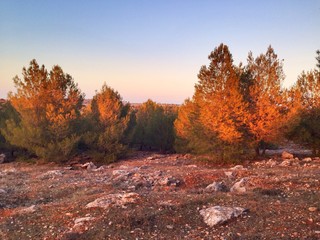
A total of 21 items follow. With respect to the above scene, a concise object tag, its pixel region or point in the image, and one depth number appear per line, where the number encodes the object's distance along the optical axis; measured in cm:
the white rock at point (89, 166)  2397
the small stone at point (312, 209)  806
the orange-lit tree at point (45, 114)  2633
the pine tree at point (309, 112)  2312
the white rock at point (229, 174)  1502
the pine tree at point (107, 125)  2830
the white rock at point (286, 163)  1859
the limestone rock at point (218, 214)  778
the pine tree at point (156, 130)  3703
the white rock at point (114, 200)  942
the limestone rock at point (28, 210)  958
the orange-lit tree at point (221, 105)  2030
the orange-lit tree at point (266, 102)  2023
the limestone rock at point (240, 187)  1122
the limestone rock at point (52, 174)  1784
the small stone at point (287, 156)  2335
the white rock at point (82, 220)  818
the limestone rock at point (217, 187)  1205
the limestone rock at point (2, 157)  2950
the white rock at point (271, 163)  1934
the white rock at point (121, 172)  1730
